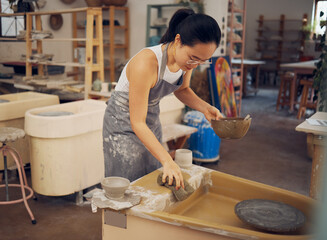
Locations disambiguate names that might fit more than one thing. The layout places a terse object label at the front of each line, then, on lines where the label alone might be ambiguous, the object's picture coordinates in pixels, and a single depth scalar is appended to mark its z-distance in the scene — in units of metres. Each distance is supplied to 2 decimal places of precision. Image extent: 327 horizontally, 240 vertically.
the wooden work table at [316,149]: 2.37
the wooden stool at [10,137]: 2.66
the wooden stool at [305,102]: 6.04
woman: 1.42
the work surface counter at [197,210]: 1.30
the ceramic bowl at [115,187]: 1.42
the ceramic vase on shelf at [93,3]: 6.49
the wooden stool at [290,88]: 6.80
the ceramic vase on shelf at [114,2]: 6.64
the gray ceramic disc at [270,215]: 1.37
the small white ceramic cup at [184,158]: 1.89
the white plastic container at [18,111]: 3.32
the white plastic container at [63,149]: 2.79
